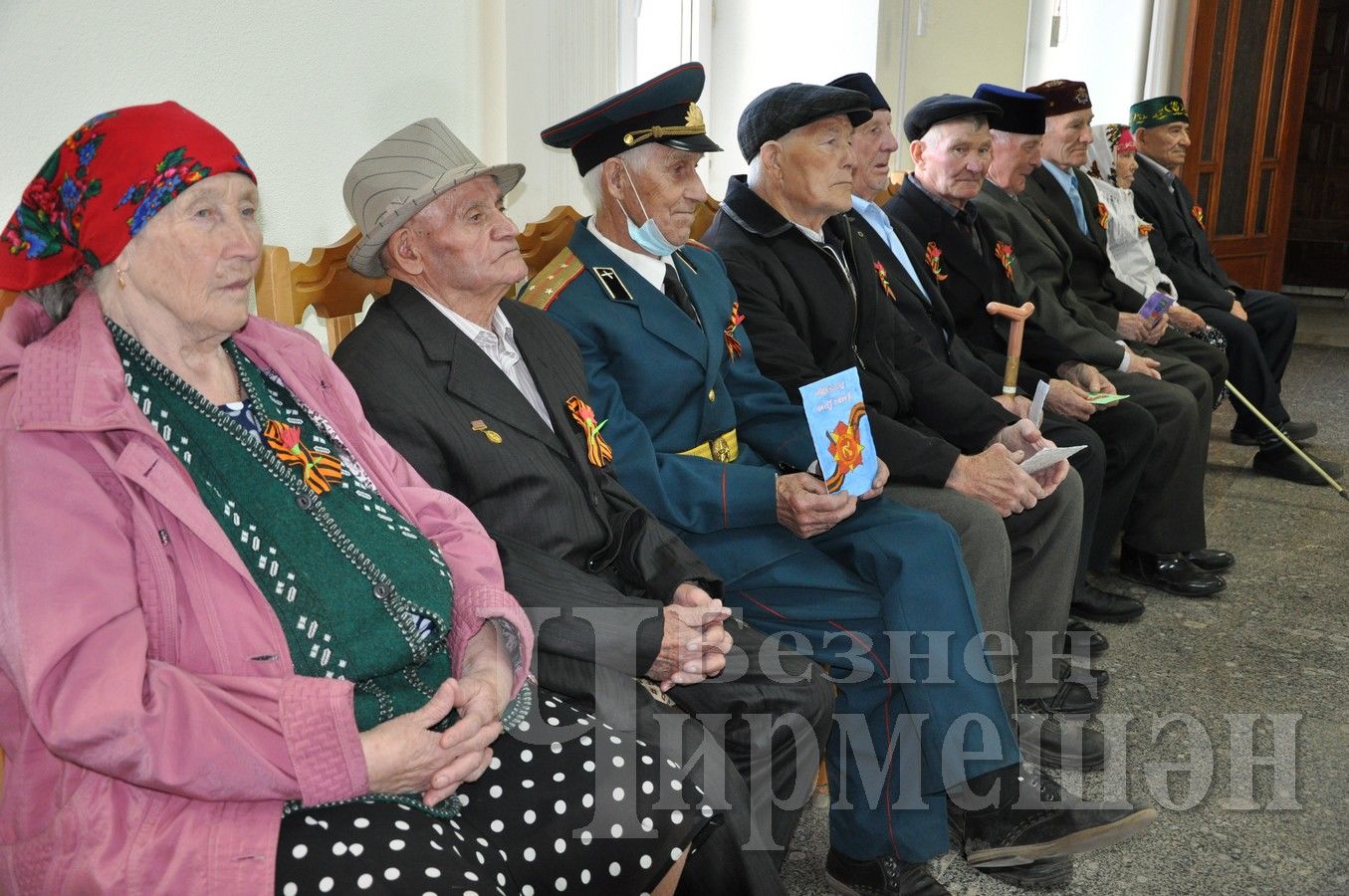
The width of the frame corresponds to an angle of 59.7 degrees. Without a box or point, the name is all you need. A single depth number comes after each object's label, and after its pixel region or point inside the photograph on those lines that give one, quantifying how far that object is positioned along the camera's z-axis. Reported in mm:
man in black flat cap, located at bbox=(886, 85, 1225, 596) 3385
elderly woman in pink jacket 1211
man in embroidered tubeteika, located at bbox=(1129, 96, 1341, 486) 4773
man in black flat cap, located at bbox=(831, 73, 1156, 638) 3145
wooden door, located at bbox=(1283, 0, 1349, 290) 9539
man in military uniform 2102
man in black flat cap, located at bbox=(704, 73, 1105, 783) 2508
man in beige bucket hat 1750
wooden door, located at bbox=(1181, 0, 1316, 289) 7176
